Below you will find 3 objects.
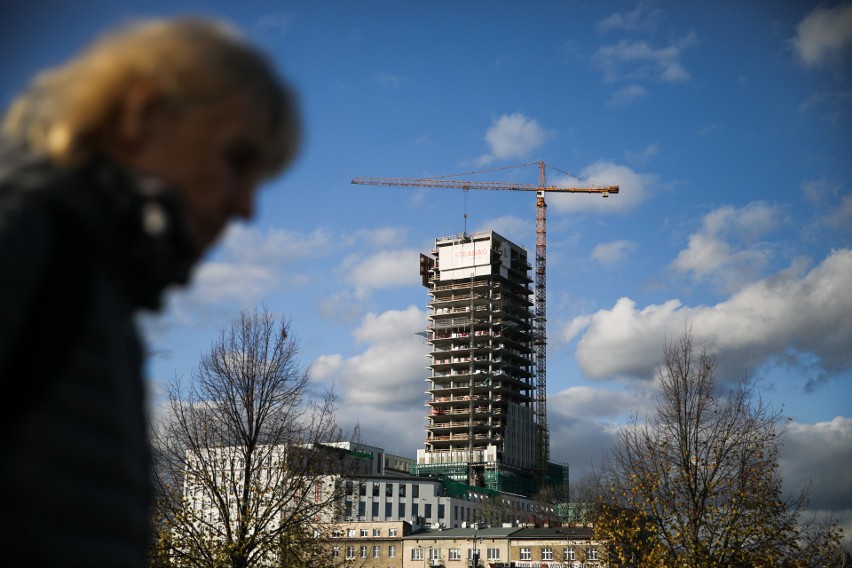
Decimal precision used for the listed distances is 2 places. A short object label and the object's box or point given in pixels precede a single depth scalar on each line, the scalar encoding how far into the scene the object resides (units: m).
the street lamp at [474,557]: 87.44
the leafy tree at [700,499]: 23.16
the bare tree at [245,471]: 23.25
